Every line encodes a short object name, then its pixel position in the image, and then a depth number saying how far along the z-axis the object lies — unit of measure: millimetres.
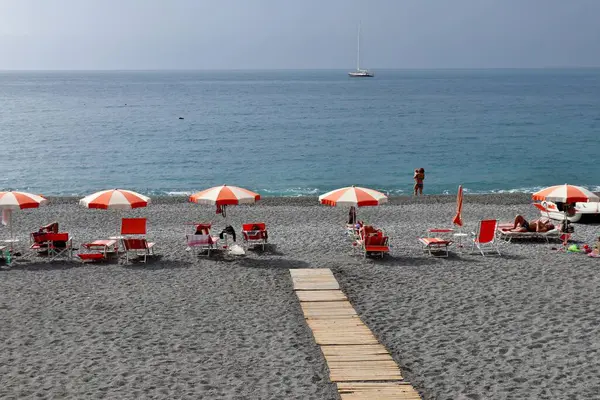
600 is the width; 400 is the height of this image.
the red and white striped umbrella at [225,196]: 16656
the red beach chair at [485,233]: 16438
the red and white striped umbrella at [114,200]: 16547
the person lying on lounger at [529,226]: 18609
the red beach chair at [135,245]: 16000
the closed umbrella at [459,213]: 17922
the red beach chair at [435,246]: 16656
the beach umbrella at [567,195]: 17766
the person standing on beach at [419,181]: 32750
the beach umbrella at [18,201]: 16312
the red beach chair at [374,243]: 16266
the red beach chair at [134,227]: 16844
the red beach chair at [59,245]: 16312
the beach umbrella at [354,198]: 16797
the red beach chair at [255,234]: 17406
